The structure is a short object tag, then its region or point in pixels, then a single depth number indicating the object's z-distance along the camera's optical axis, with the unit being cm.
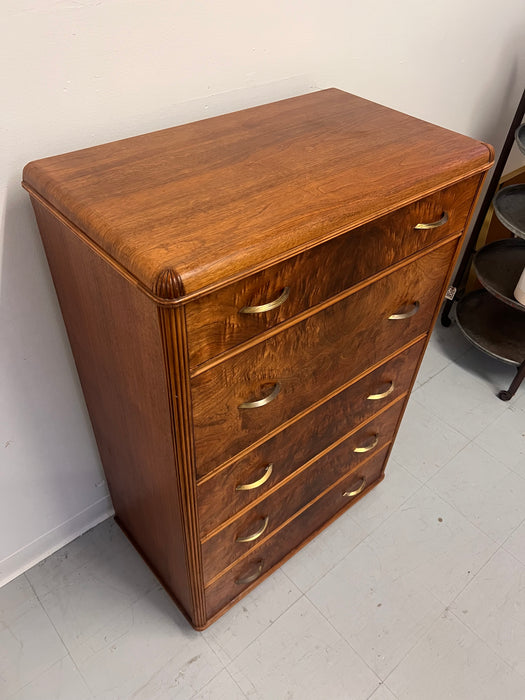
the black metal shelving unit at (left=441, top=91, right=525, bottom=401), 167
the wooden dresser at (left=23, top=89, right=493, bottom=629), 64
